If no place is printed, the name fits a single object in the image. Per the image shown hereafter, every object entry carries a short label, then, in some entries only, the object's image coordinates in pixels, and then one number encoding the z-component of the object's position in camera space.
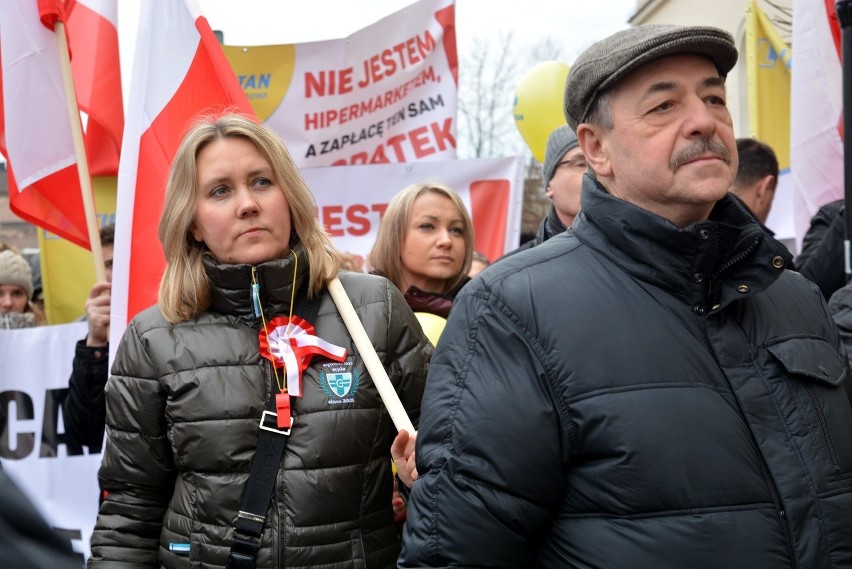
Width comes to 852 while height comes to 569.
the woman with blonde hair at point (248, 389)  2.44
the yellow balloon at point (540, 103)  6.84
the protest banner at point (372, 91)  6.48
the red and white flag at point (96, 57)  4.57
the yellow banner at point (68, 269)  5.75
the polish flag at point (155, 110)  3.74
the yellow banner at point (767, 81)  6.29
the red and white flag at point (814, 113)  4.54
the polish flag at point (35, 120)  4.14
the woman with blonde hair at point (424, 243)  3.86
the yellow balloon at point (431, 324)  3.32
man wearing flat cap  1.63
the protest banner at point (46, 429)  4.45
